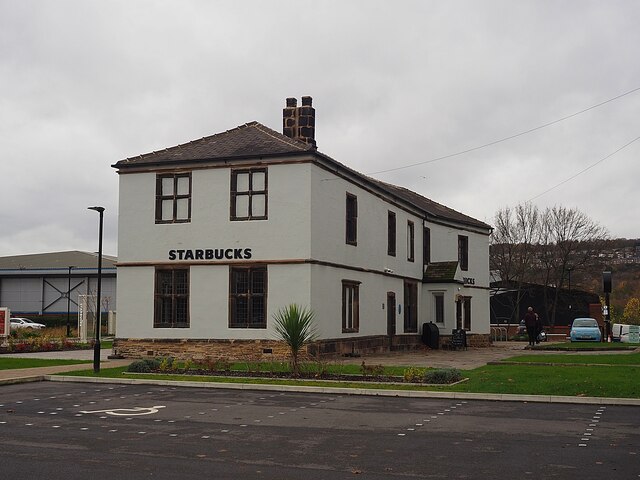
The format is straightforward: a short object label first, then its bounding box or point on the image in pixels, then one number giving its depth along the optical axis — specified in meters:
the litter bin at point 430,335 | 40.38
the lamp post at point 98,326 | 23.42
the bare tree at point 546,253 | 69.12
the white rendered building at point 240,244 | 28.48
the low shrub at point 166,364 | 23.53
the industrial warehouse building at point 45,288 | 76.81
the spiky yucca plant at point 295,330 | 22.83
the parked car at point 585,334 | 42.50
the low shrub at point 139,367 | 23.27
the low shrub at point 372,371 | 21.55
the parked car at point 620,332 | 43.95
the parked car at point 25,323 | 62.02
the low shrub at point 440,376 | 19.98
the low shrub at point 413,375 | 20.31
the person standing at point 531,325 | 39.00
